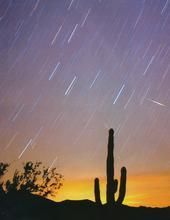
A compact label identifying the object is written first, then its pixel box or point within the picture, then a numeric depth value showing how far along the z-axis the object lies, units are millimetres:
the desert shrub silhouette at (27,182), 16204
